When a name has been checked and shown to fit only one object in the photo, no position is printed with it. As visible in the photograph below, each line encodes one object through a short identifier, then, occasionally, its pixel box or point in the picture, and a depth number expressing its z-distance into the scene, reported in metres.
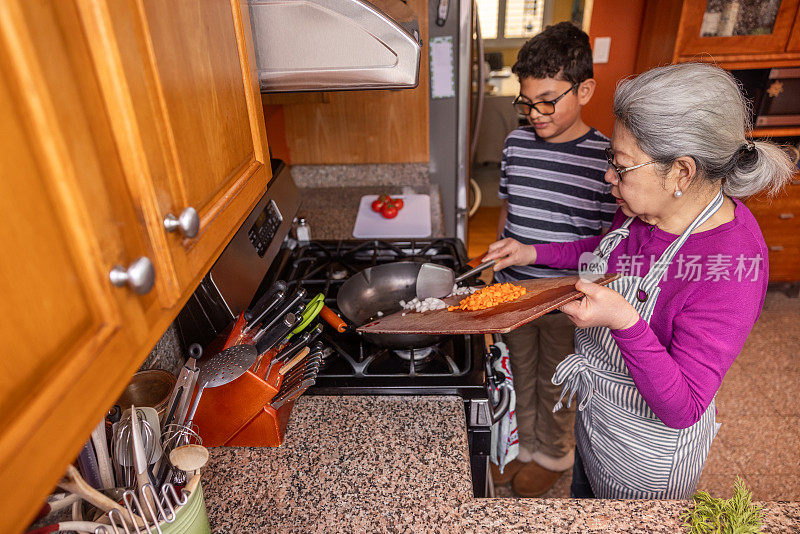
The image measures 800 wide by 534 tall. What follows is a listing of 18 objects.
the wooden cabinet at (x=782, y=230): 3.01
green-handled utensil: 1.10
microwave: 2.80
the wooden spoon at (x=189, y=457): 0.76
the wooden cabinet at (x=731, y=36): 2.67
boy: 1.65
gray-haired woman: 0.97
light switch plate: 3.18
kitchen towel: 1.48
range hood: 0.98
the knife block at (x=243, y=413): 0.99
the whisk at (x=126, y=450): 0.77
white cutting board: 2.11
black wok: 1.43
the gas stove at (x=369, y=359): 1.14
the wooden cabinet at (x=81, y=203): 0.37
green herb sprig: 0.80
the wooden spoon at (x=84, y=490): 0.65
